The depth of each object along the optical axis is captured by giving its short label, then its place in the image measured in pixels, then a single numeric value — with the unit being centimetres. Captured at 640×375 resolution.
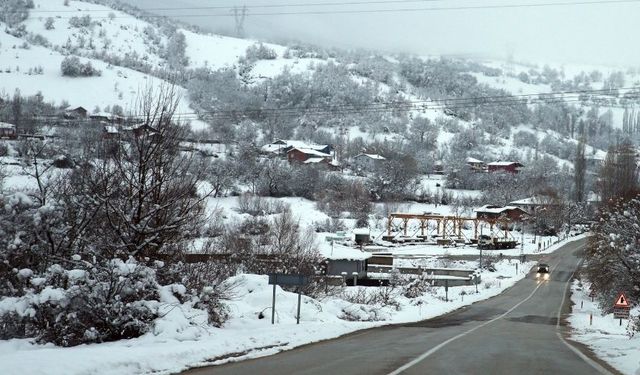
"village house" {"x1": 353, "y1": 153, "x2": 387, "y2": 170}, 15560
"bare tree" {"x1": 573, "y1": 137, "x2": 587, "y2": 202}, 12394
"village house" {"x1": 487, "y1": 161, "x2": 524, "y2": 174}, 17488
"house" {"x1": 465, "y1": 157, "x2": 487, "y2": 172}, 16775
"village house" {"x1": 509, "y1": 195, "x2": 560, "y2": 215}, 11951
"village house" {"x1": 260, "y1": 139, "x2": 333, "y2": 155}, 16701
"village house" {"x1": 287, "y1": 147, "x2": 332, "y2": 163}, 15620
